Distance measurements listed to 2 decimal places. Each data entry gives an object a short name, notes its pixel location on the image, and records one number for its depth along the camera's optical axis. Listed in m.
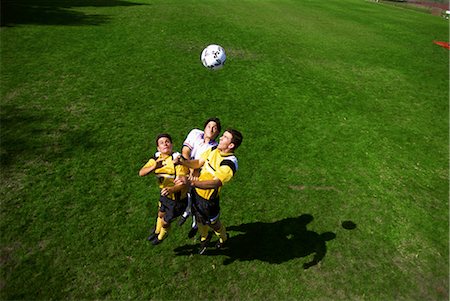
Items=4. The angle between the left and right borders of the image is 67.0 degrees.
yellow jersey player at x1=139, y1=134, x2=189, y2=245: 5.38
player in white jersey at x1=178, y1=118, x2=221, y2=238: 5.54
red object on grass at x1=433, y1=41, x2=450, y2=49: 21.28
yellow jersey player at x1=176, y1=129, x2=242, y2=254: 5.23
